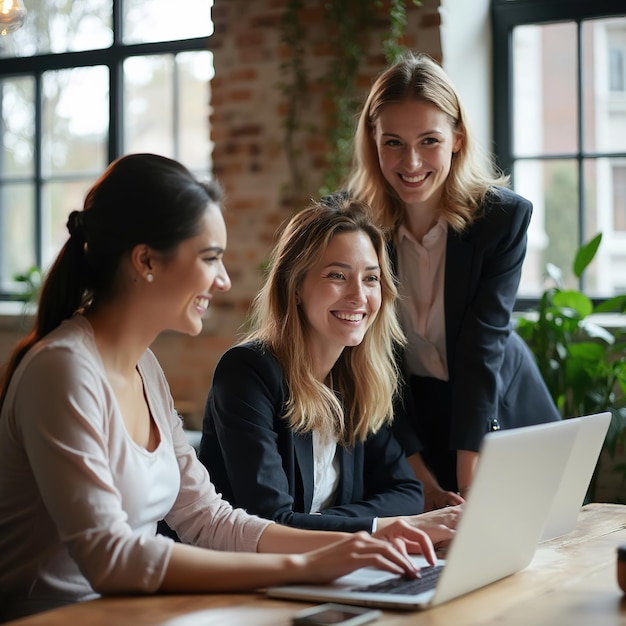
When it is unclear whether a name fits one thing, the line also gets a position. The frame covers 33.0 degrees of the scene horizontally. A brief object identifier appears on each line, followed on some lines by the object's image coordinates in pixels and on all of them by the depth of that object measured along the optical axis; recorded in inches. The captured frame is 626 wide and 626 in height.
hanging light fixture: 106.4
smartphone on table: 54.2
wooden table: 56.2
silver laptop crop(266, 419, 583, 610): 58.2
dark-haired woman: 61.5
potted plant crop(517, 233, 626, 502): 144.2
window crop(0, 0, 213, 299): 204.2
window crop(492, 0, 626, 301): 166.4
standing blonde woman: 103.8
